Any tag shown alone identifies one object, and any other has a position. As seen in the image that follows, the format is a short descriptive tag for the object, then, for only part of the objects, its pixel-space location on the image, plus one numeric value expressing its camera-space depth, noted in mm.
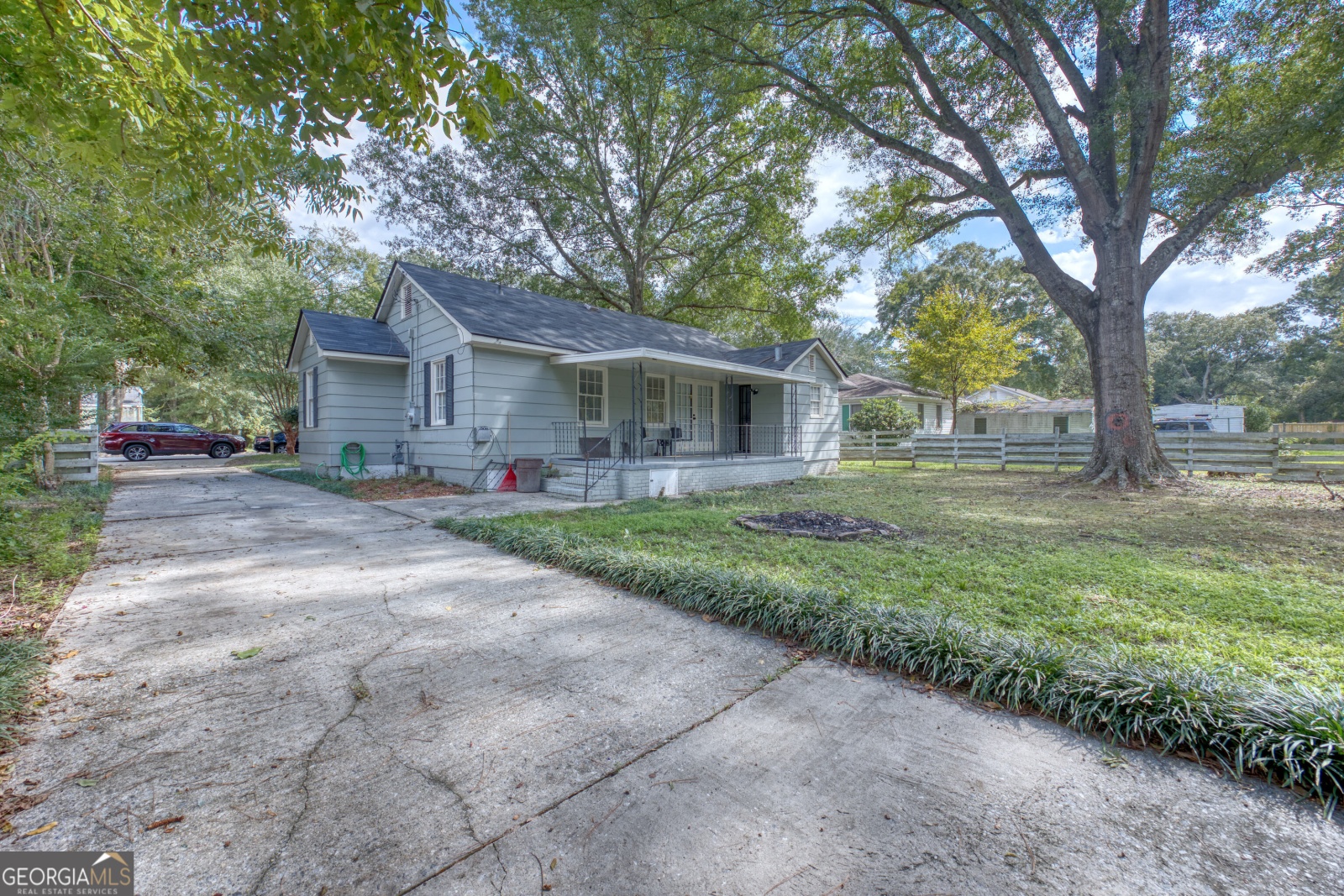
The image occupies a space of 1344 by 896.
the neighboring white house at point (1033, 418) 28875
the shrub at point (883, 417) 21281
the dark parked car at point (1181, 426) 26361
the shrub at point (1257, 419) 27141
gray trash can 9828
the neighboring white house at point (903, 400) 26547
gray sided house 9992
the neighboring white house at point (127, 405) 24561
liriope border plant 1880
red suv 19453
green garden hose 11437
